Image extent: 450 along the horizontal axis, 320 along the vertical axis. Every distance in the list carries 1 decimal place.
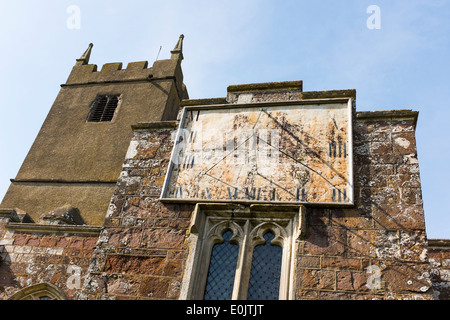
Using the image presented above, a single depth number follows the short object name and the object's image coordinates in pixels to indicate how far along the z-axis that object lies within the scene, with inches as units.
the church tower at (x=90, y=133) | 429.1
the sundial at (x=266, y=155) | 207.6
